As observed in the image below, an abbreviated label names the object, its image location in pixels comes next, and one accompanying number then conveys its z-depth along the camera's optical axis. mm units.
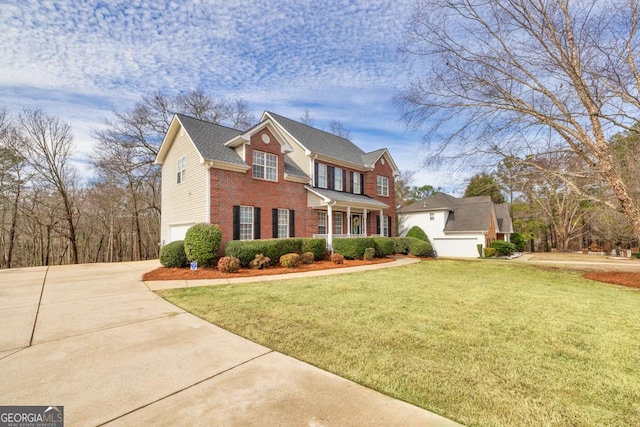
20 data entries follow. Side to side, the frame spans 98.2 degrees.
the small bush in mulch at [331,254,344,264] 14609
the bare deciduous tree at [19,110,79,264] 19141
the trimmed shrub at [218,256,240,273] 10913
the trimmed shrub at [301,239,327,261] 14664
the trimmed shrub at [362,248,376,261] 16359
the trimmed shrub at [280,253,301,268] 12586
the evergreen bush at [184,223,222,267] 11469
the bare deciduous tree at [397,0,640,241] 8375
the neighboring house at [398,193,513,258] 23328
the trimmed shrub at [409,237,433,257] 19734
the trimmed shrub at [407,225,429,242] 24359
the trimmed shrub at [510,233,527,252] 31598
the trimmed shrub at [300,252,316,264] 13977
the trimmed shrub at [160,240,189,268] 12070
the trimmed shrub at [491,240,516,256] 23672
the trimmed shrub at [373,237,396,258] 17730
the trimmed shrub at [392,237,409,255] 20527
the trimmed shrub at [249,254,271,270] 12039
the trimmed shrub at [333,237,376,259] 16297
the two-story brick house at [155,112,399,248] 13477
